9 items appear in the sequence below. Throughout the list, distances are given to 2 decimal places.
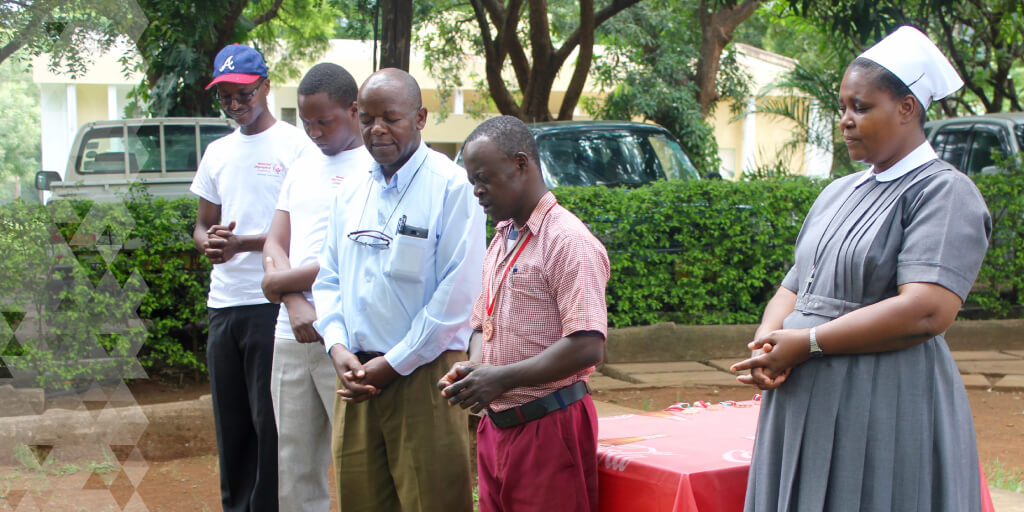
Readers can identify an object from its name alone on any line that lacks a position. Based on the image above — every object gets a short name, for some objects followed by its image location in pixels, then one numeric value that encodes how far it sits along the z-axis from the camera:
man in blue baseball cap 3.83
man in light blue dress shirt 2.87
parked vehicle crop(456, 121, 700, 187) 8.14
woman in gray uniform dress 2.19
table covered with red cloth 2.67
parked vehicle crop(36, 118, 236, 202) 10.31
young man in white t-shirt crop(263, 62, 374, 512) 3.42
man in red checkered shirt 2.54
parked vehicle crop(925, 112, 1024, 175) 9.68
